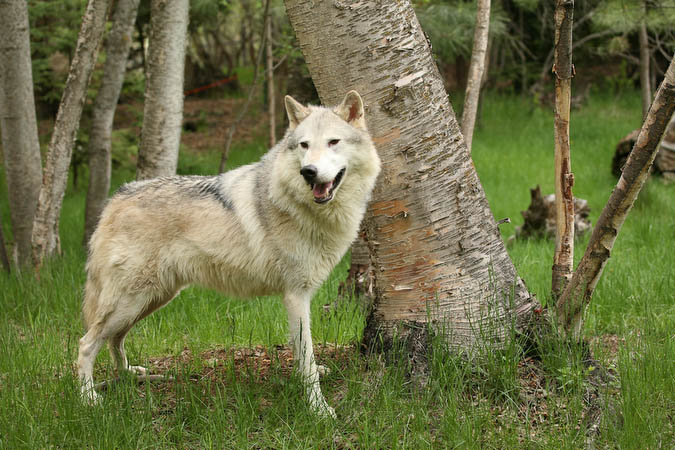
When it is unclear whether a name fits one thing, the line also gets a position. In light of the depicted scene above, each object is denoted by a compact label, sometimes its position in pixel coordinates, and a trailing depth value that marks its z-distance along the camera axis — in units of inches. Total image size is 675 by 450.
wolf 141.5
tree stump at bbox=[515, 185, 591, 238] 327.0
